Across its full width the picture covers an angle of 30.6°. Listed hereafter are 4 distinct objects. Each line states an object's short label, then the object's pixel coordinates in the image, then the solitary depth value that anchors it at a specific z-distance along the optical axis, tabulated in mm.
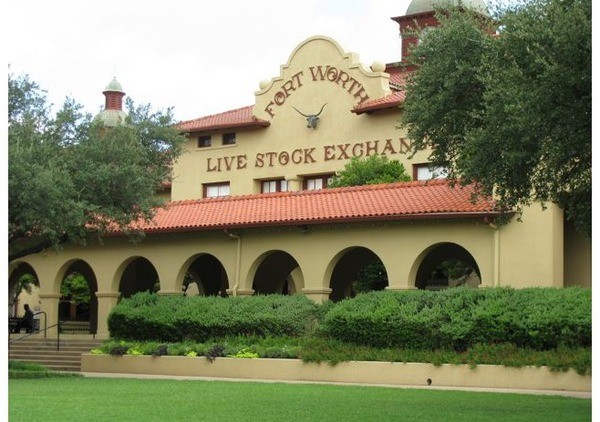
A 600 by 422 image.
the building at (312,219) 29469
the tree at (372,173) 38312
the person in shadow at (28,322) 43812
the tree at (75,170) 25672
